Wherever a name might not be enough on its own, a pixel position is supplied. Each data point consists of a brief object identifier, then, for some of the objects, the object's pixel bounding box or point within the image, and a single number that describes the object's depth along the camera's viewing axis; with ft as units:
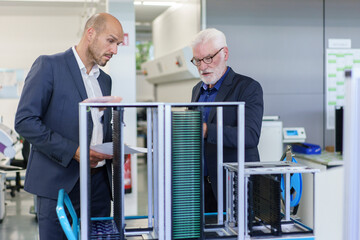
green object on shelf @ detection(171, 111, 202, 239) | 4.39
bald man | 5.97
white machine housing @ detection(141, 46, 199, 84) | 15.49
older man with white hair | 6.50
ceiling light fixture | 18.52
